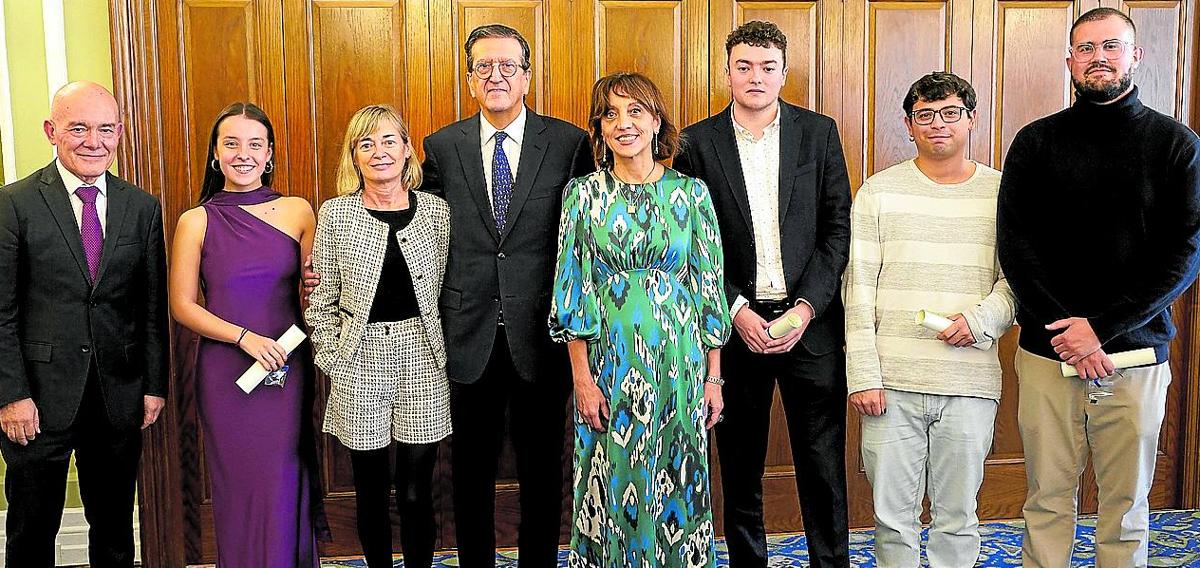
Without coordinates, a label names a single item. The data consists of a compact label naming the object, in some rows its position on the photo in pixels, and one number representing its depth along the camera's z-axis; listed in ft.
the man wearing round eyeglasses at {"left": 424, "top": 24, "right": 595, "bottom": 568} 8.85
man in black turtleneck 8.48
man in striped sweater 8.71
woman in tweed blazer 8.48
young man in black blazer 9.03
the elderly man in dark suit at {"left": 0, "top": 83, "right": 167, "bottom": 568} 8.45
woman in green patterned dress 8.24
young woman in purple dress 8.74
